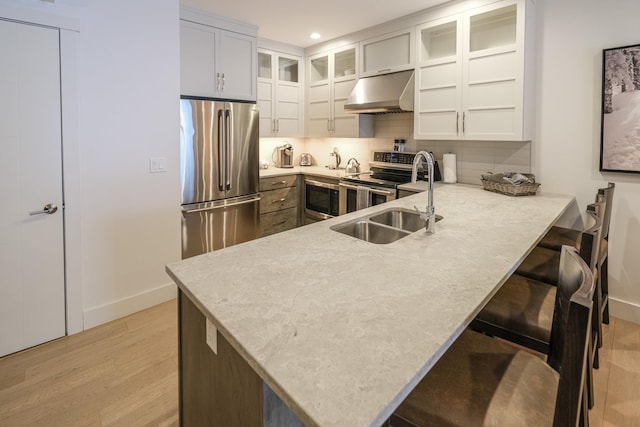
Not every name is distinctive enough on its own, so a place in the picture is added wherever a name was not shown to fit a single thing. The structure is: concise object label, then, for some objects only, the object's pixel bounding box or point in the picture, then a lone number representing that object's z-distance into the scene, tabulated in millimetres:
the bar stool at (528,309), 1320
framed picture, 2492
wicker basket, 2764
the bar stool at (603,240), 2145
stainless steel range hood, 3535
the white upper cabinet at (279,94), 4410
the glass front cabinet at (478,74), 2848
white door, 2141
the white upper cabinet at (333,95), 4215
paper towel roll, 3525
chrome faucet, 1743
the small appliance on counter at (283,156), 4913
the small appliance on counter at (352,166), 4365
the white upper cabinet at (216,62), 3422
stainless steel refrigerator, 3207
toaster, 5176
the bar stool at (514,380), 825
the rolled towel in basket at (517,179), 2795
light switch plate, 2863
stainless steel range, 3635
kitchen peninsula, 730
